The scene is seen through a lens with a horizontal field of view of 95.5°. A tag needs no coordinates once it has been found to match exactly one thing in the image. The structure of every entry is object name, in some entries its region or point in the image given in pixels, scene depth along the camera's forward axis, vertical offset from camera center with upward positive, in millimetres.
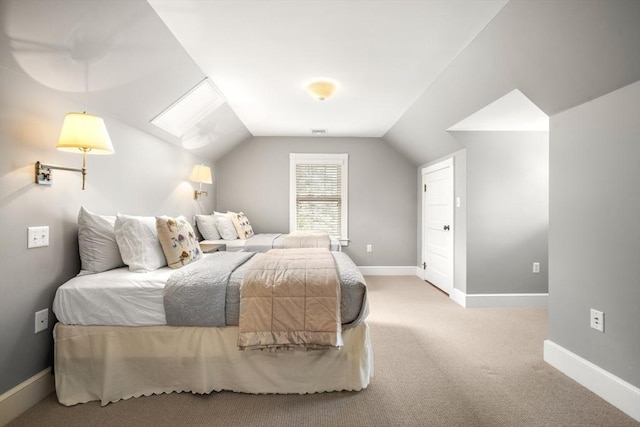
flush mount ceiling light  2912 +1301
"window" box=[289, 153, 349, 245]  5152 +392
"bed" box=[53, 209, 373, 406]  1757 -845
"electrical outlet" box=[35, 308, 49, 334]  1744 -643
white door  4012 -134
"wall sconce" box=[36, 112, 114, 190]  1726 +467
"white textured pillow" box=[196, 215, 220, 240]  3984 -157
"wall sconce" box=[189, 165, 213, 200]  3754 +529
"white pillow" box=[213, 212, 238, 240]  4094 -174
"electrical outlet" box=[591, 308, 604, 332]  1841 -668
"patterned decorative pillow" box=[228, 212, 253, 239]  4281 -149
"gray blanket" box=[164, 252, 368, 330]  1756 -510
